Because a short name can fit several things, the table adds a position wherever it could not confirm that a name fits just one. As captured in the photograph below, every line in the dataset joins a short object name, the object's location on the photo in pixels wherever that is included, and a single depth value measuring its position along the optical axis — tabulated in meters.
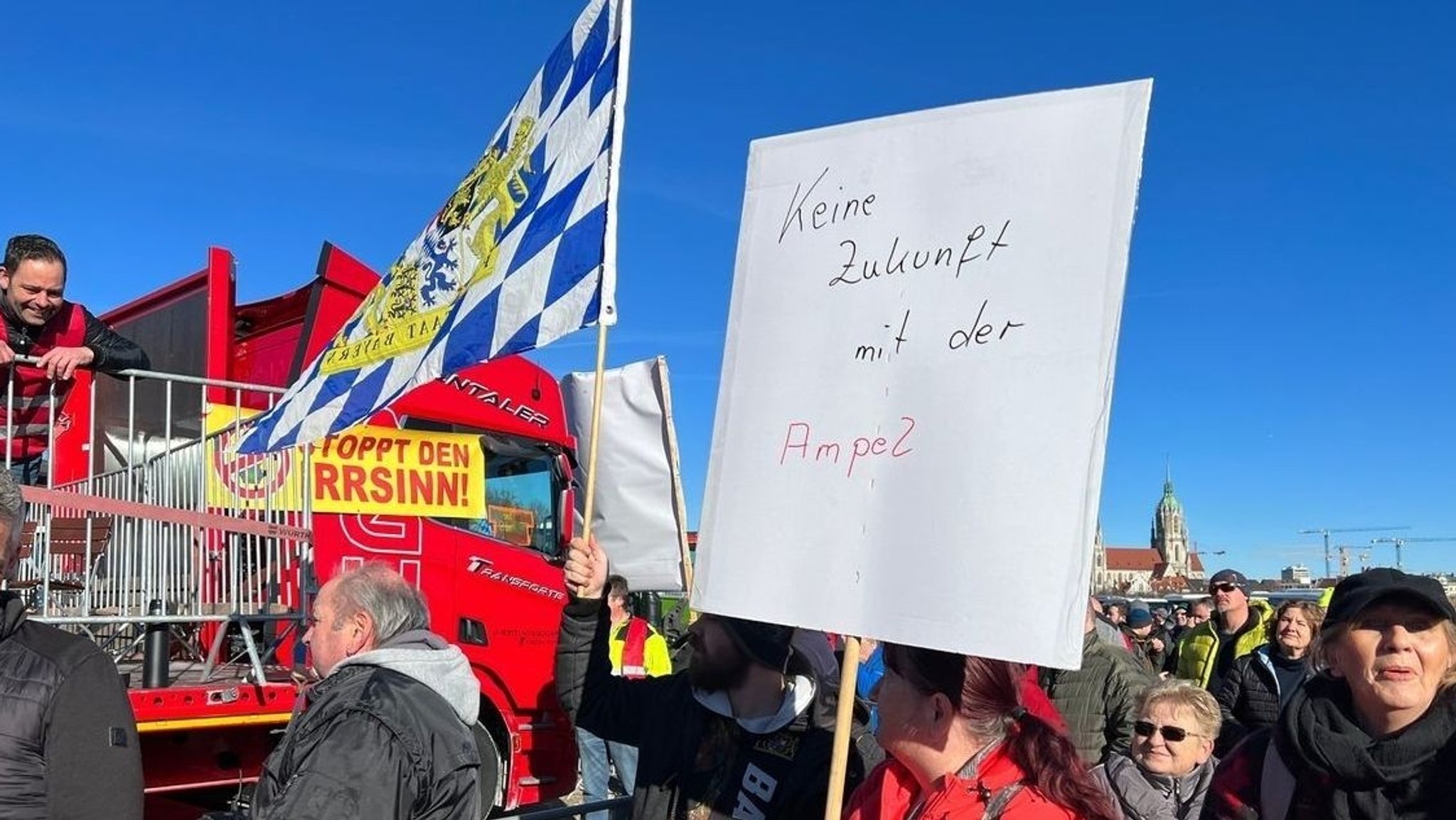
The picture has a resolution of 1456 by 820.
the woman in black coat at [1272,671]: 5.79
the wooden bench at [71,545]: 5.11
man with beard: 2.78
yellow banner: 5.76
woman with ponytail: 1.93
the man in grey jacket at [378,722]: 2.33
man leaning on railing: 4.57
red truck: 5.11
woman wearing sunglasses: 3.32
